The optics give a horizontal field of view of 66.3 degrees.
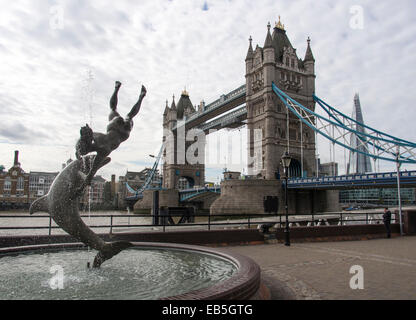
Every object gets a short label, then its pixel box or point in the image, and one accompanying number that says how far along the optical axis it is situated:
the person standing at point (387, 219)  14.04
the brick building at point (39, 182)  89.06
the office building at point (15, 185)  79.19
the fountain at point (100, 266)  4.45
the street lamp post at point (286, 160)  12.64
